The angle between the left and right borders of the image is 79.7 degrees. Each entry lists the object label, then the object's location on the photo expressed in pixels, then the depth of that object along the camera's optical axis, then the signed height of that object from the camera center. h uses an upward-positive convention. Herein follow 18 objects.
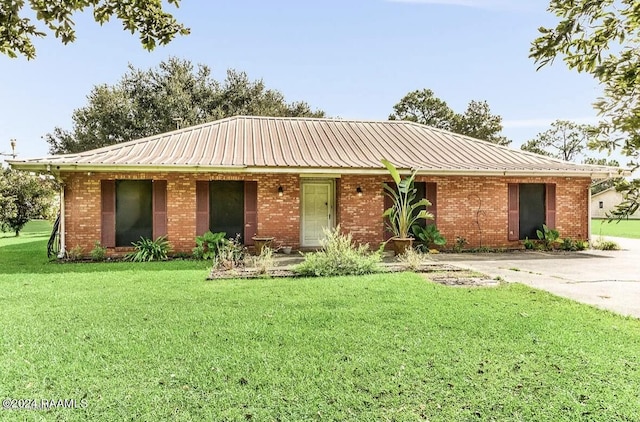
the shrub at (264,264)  7.98 -1.25
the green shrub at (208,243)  10.60 -1.00
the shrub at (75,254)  10.14 -1.24
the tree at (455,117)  38.78 +9.21
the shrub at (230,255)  8.87 -1.24
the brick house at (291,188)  10.55 +0.58
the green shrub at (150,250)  10.23 -1.17
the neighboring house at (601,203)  42.18 +0.49
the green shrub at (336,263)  7.90 -1.19
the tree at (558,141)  48.44 +8.54
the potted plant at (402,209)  10.47 -0.05
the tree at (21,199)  17.71 +0.41
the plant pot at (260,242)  10.75 -0.98
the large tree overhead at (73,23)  2.64 +1.41
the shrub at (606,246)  12.52 -1.27
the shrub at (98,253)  10.15 -1.22
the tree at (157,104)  28.20 +7.85
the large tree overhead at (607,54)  1.74 +0.86
